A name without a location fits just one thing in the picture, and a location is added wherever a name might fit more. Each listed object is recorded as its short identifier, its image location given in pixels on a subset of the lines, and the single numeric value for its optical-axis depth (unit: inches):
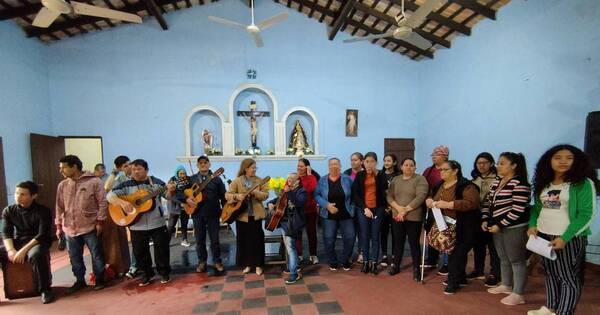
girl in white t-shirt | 76.1
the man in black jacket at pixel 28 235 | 106.5
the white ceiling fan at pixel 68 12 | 111.3
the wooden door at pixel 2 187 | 165.8
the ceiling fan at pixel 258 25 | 159.0
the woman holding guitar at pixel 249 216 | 120.2
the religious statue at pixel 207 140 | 245.9
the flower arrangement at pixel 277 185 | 146.3
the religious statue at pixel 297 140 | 261.1
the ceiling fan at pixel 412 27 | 117.8
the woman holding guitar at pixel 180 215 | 128.3
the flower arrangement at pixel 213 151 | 245.1
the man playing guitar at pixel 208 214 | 124.5
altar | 247.4
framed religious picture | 269.4
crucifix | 254.2
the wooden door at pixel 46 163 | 197.2
